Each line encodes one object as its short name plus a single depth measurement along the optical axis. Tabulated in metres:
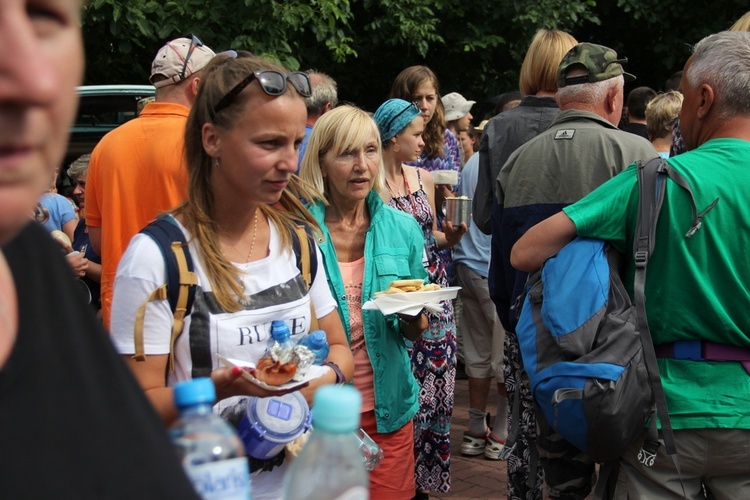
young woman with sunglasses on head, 2.22
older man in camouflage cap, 4.03
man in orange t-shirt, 4.02
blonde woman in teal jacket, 3.74
